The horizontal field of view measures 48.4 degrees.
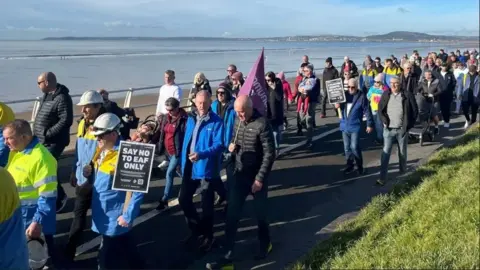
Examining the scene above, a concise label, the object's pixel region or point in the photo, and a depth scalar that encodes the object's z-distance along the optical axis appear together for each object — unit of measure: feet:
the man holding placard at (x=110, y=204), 15.44
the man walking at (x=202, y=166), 19.94
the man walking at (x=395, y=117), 27.94
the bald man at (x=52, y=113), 22.95
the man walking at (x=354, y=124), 30.17
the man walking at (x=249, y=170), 18.43
